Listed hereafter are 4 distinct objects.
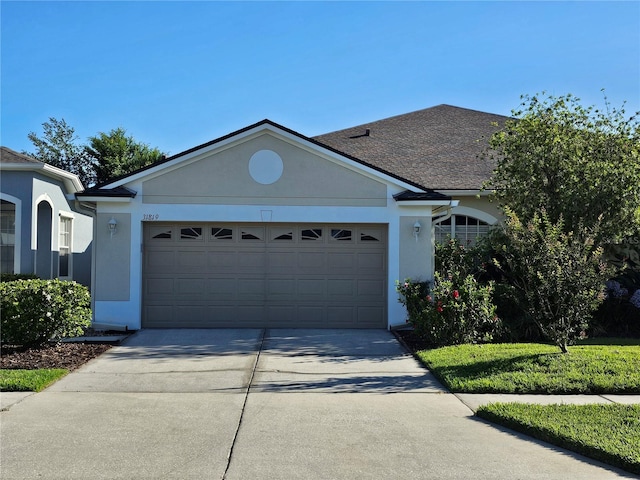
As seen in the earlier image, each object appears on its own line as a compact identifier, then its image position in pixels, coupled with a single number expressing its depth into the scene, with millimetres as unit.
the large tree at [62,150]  33156
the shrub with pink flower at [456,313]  10555
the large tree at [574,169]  11906
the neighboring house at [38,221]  14547
